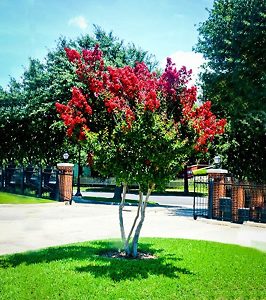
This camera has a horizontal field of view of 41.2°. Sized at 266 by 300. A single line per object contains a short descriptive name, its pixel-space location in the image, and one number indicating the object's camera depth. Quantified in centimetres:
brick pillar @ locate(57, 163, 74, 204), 2275
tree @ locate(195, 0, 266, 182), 2192
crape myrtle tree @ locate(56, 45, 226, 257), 796
